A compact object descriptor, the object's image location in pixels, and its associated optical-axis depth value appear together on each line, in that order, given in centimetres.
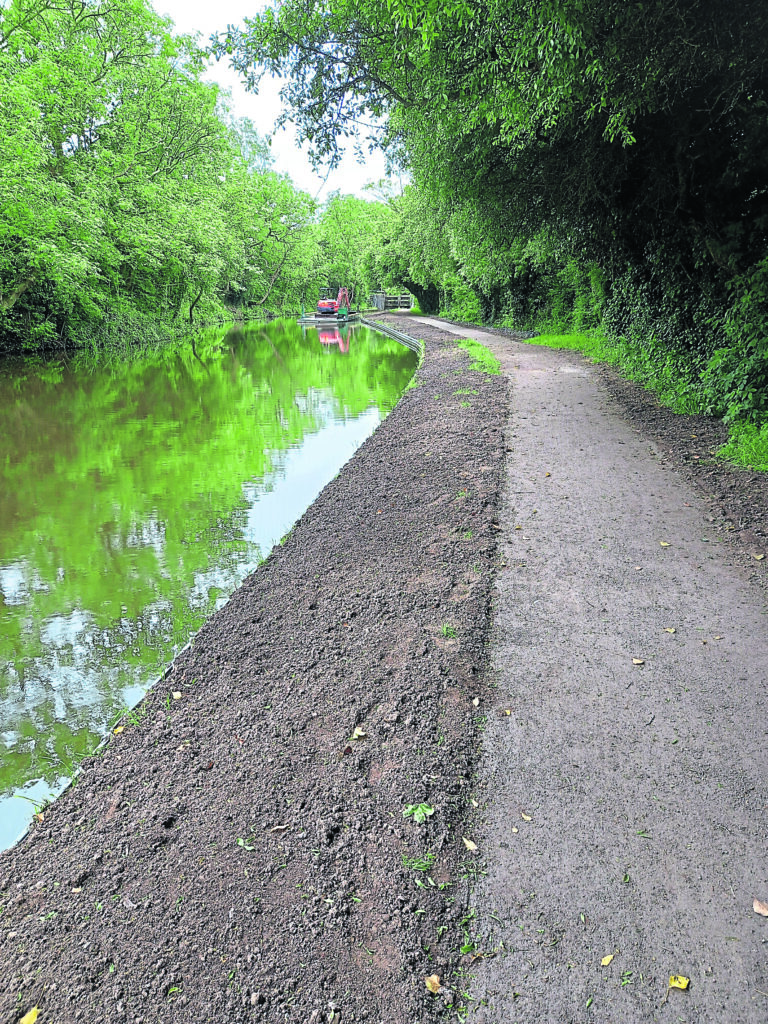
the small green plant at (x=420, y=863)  252
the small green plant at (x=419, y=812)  275
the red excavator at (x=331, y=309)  5706
